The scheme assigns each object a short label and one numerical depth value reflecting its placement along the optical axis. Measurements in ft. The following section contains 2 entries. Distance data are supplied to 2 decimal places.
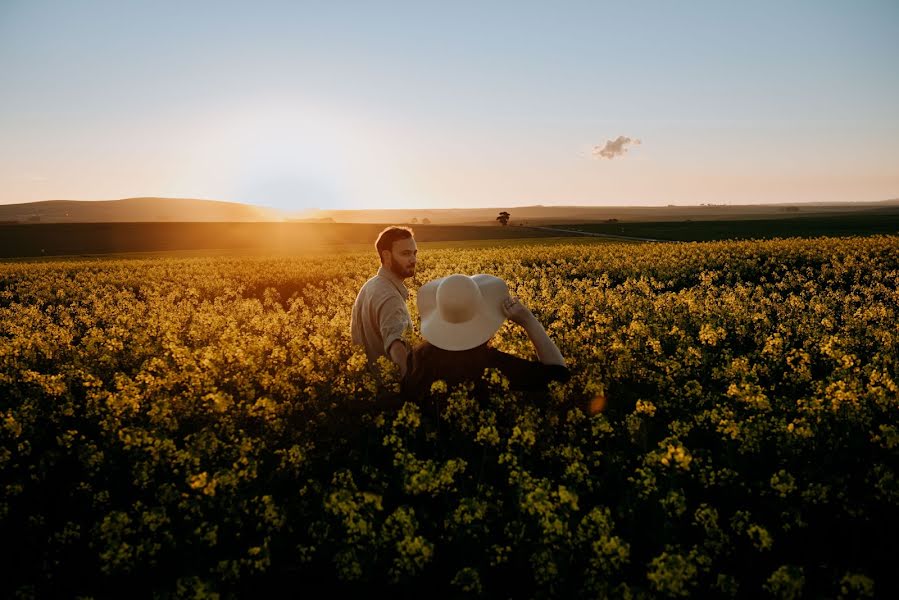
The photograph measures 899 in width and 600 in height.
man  18.86
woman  14.90
